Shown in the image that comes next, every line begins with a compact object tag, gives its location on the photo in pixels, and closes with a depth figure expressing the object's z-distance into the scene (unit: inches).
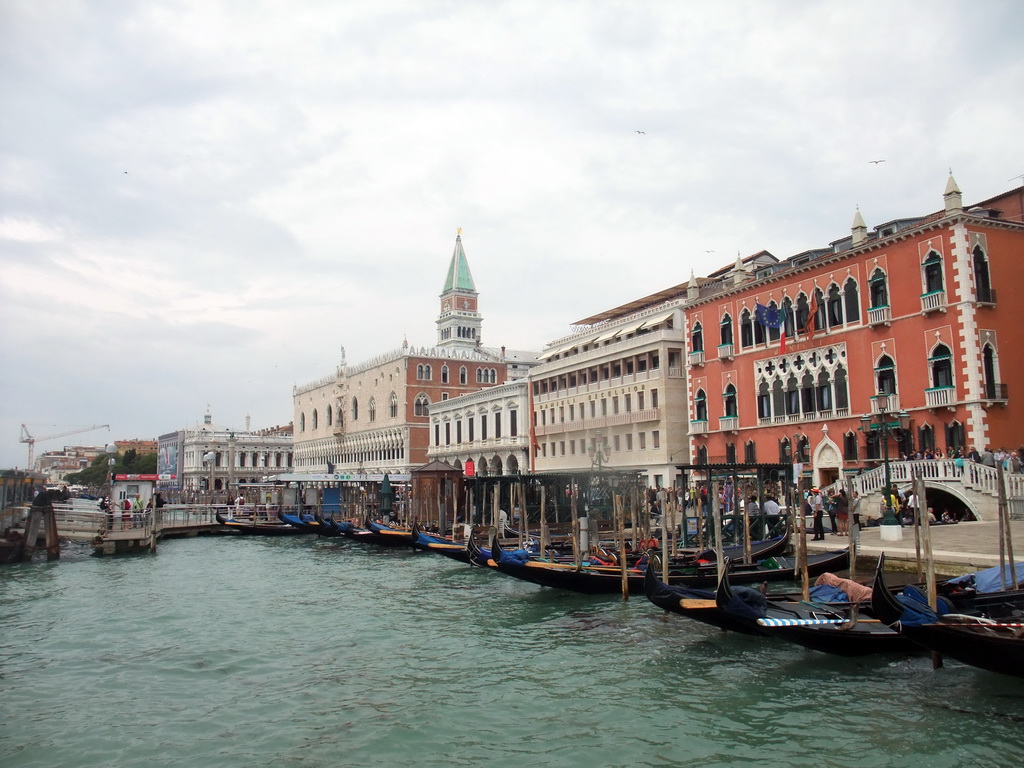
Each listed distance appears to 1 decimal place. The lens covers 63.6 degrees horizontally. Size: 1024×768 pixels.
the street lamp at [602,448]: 1388.5
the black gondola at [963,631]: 331.0
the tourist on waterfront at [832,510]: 789.9
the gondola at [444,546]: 829.8
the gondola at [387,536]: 1082.1
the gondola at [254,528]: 1401.3
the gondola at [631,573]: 588.1
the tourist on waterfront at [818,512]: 731.4
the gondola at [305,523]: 1336.1
